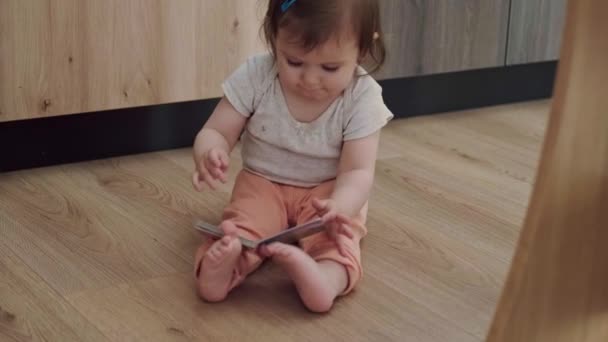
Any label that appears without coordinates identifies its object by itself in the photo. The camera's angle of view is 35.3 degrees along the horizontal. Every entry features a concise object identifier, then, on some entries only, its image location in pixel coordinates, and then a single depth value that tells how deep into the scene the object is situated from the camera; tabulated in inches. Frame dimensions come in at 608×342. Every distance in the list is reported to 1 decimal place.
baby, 50.8
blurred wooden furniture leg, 27.1
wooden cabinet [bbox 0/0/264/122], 64.1
